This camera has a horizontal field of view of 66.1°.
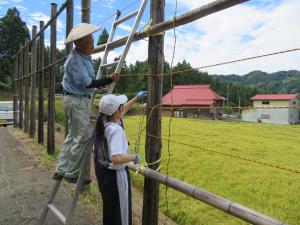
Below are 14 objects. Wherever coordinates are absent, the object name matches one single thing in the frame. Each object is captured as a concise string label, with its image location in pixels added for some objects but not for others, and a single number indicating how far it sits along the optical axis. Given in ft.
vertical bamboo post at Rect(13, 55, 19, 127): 35.03
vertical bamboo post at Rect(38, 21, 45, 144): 20.43
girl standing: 5.59
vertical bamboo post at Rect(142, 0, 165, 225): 6.87
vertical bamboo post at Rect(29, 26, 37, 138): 23.83
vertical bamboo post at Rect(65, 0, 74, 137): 13.42
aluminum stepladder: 6.32
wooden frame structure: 4.99
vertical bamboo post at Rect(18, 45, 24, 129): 31.75
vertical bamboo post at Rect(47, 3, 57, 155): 17.22
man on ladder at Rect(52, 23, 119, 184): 6.58
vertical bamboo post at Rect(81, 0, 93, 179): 11.28
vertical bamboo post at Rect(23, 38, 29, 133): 27.37
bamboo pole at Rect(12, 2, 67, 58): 15.11
